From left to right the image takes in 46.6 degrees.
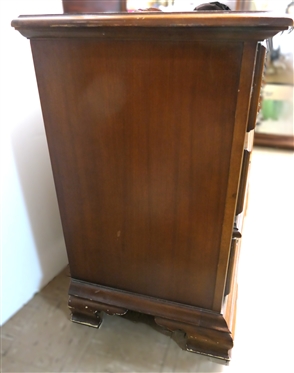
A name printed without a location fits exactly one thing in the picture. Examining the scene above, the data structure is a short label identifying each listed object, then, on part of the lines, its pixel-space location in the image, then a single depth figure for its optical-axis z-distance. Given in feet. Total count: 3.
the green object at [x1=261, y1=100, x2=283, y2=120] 7.68
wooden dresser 2.07
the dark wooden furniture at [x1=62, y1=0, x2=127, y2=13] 3.92
